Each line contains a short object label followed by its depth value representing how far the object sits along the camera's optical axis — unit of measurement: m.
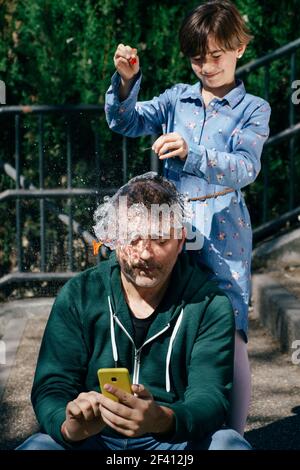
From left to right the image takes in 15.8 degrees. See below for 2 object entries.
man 2.95
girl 3.50
